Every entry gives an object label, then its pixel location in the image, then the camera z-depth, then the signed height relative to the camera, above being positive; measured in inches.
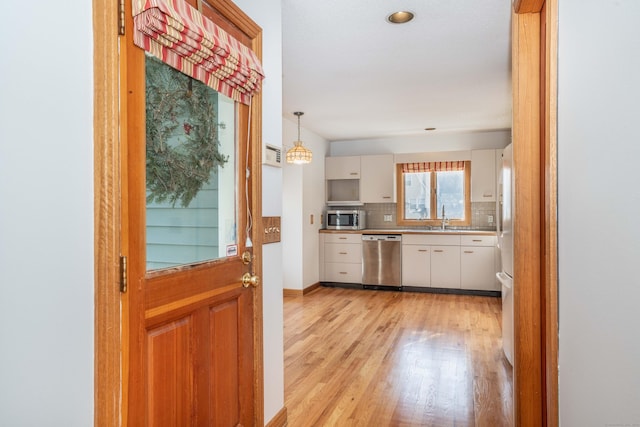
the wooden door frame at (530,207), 65.7 +0.5
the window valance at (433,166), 248.1 +27.6
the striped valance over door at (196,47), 48.2 +22.9
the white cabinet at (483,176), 229.9 +19.9
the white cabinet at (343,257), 246.1 -29.5
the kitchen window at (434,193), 249.6 +11.0
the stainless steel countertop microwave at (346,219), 253.0 -5.7
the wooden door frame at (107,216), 44.6 -0.7
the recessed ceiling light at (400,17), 97.8 +48.1
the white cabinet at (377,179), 252.1 +19.9
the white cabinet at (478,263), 219.8 -29.7
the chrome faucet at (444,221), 249.3 -6.9
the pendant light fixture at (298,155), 178.5 +24.6
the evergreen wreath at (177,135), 53.3 +11.2
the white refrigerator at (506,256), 115.1 -13.9
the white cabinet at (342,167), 257.8 +27.9
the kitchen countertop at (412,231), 221.3 -12.5
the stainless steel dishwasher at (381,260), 237.9 -29.8
